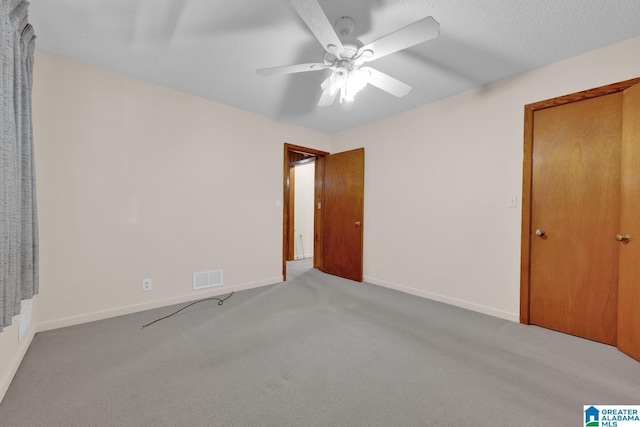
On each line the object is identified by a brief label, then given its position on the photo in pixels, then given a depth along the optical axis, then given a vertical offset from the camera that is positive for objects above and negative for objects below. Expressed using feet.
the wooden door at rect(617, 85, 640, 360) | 5.64 -0.47
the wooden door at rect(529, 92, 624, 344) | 6.34 -0.21
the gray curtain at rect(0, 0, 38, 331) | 3.84 +0.71
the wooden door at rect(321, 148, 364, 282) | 12.28 -0.28
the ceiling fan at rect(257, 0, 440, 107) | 4.29 +3.29
